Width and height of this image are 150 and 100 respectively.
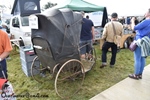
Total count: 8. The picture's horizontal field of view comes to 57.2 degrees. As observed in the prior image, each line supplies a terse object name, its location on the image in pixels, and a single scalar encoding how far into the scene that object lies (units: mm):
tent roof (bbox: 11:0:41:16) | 6945
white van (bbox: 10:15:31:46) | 6219
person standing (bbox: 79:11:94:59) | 4379
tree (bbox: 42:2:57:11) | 28562
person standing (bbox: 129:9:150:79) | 2980
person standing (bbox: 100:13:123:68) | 4051
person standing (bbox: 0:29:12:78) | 2012
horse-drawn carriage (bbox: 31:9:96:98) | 2598
